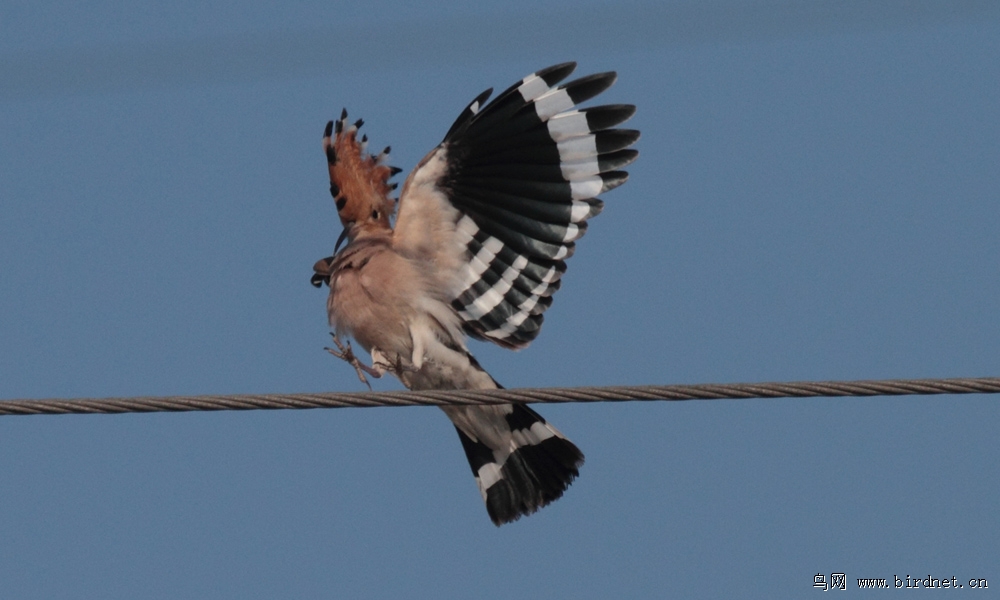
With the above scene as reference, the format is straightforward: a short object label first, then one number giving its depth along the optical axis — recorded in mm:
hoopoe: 10859
